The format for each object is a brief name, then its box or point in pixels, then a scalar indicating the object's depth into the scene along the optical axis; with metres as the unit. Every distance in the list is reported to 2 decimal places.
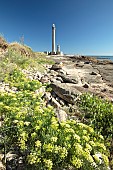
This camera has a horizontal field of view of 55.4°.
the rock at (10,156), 1.24
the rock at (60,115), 1.57
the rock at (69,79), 3.22
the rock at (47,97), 2.19
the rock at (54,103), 2.00
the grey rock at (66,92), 2.21
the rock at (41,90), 2.45
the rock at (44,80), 3.18
